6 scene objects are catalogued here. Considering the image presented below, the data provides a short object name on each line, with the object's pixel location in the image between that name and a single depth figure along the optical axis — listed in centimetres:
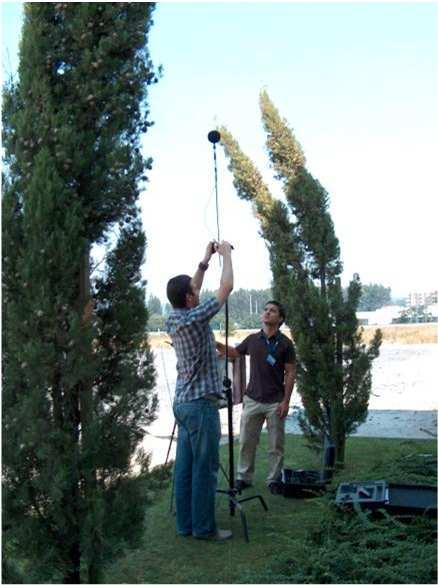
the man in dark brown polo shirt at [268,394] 614
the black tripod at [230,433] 510
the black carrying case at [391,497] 432
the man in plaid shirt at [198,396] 455
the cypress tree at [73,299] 307
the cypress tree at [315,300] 700
